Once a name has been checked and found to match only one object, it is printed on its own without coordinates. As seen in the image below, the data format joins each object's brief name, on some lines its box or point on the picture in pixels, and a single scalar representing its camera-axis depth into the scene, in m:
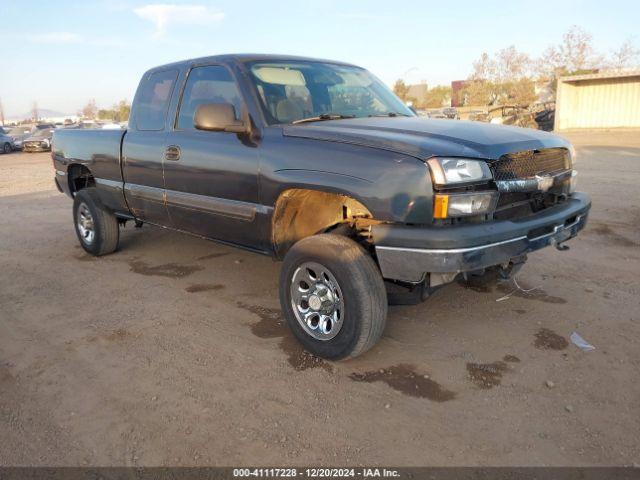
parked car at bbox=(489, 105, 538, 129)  27.02
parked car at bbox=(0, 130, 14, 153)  28.61
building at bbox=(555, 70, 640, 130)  25.77
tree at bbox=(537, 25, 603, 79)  40.06
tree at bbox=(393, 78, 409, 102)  52.22
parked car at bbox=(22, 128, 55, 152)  27.52
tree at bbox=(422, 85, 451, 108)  58.51
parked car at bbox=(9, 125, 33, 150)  29.30
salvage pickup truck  2.82
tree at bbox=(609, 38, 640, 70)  39.66
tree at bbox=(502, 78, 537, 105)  40.33
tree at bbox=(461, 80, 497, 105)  46.38
